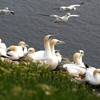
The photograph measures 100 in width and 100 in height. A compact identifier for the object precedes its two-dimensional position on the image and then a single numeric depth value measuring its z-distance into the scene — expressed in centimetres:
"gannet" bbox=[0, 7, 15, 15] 3478
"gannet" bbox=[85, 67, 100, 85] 1454
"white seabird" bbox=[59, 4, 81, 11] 3822
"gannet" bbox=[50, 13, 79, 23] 3492
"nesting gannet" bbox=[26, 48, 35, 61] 1628
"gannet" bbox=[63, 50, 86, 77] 1551
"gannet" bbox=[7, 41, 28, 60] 1776
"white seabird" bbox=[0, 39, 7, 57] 1738
